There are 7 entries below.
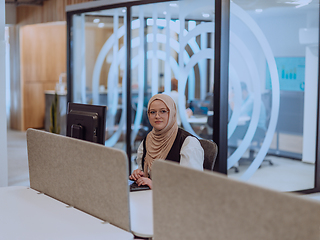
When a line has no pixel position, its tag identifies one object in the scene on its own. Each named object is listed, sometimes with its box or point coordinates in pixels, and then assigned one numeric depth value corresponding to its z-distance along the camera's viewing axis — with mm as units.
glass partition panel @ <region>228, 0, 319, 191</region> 4180
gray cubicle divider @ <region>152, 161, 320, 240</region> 1125
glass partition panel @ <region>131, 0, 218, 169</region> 4207
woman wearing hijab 2548
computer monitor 2369
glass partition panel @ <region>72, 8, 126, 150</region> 5230
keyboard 2310
